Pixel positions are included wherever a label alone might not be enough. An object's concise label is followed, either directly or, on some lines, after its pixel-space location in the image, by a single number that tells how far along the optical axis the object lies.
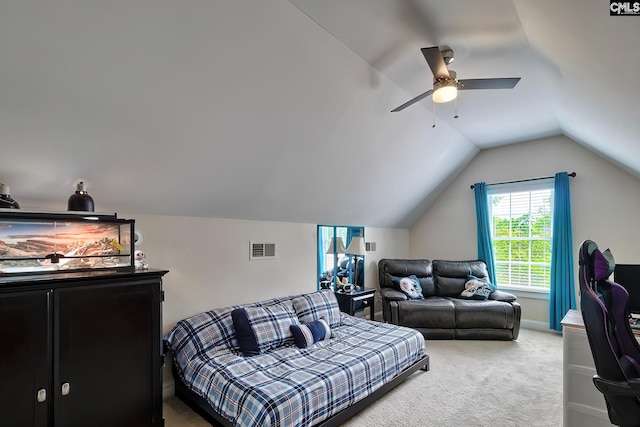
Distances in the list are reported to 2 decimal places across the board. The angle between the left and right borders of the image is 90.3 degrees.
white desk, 2.10
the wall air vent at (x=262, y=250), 3.68
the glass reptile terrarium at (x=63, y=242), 1.97
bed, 2.11
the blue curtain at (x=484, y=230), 5.28
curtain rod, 4.59
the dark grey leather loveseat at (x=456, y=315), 4.31
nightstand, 4.42
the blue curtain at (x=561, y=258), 4.48
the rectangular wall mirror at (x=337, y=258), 4.64
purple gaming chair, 1.54
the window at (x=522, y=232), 4.93
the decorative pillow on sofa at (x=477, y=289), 4.68
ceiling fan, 2.29
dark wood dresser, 1.70
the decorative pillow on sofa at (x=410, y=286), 4.77
